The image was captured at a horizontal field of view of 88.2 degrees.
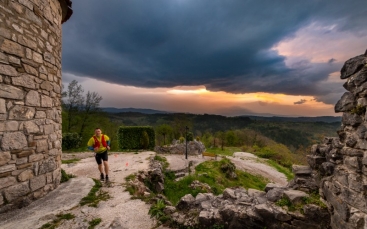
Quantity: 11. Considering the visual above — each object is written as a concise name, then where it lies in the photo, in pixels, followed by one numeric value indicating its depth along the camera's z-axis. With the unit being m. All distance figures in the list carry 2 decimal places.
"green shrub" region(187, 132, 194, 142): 21.43
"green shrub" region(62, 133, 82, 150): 16.75
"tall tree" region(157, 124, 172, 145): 28.98
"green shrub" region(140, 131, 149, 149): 18.06
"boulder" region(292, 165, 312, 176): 4.41
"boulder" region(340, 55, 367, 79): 3.00
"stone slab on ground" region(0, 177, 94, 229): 3.83
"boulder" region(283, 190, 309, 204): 3.95
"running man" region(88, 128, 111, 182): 6.48
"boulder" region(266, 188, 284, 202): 4.28
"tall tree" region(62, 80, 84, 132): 24.69
